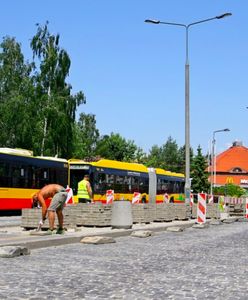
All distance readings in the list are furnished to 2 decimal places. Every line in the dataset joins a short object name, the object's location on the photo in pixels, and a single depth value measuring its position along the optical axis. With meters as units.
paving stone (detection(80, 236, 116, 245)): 14.90
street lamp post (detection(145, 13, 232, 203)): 27.26
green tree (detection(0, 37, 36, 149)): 49.50
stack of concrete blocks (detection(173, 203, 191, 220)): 27.31
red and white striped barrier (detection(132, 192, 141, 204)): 32.42
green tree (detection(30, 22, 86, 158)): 51.12
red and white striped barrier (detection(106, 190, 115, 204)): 30.31
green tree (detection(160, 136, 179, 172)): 149.62
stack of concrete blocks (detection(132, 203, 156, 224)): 23.28
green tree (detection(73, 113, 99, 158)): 100.69
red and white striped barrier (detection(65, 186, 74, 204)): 25.61
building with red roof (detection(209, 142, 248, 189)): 120.94
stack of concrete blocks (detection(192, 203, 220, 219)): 31.61
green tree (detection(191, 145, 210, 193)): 100.38
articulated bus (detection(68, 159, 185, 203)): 35.25
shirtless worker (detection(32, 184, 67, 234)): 15.91
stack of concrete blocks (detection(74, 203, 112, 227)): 20.25
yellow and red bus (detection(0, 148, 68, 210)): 29.12
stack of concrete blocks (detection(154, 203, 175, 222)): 25.47
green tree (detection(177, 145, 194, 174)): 142.25
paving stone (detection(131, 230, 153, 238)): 18.00
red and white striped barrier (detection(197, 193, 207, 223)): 24.47
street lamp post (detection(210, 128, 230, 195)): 67.94
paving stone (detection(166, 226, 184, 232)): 21.40
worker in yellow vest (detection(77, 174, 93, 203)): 21.25
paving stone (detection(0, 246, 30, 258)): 11.37
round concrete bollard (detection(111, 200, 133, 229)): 19.66
